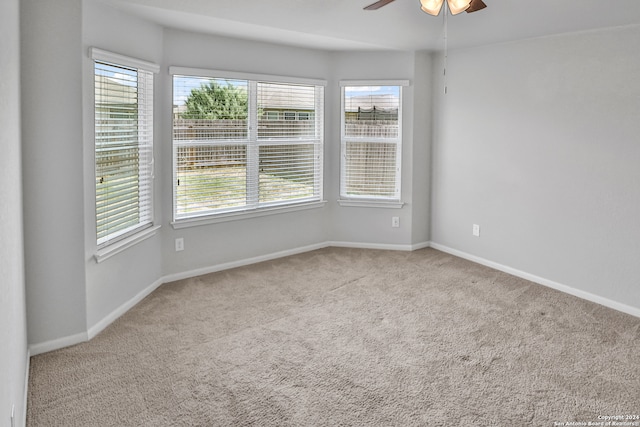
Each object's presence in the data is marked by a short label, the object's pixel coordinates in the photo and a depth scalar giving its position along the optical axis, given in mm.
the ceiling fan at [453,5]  2643
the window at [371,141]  5355
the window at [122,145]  3363
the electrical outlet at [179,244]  4441
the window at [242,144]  4402
